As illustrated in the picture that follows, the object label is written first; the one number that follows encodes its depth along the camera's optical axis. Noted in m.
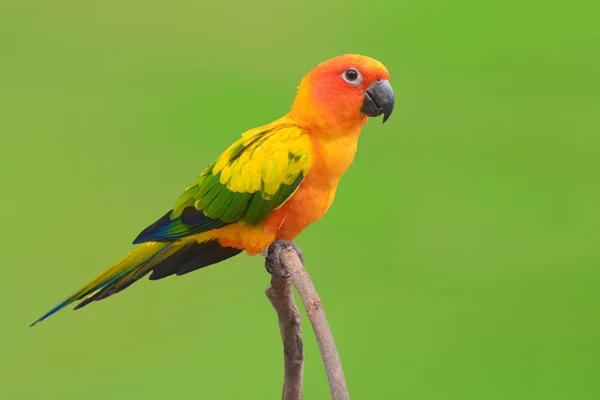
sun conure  5.33
